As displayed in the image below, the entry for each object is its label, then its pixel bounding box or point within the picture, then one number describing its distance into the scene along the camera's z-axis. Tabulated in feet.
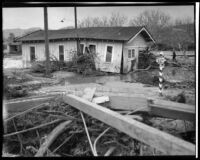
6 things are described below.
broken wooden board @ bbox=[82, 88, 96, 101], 12.32
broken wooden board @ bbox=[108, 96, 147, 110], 11.39
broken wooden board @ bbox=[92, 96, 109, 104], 12.02
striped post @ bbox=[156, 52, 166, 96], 14.45
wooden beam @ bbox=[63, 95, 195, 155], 7.84
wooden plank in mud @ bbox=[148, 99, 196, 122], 9.39
